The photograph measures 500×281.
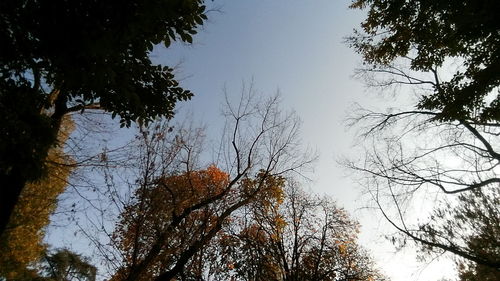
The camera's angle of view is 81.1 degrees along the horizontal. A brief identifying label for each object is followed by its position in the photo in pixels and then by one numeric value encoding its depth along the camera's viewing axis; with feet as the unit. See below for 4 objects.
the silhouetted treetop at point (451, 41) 16.39
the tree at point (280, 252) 40.73
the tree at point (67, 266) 48.93
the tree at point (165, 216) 22.80
